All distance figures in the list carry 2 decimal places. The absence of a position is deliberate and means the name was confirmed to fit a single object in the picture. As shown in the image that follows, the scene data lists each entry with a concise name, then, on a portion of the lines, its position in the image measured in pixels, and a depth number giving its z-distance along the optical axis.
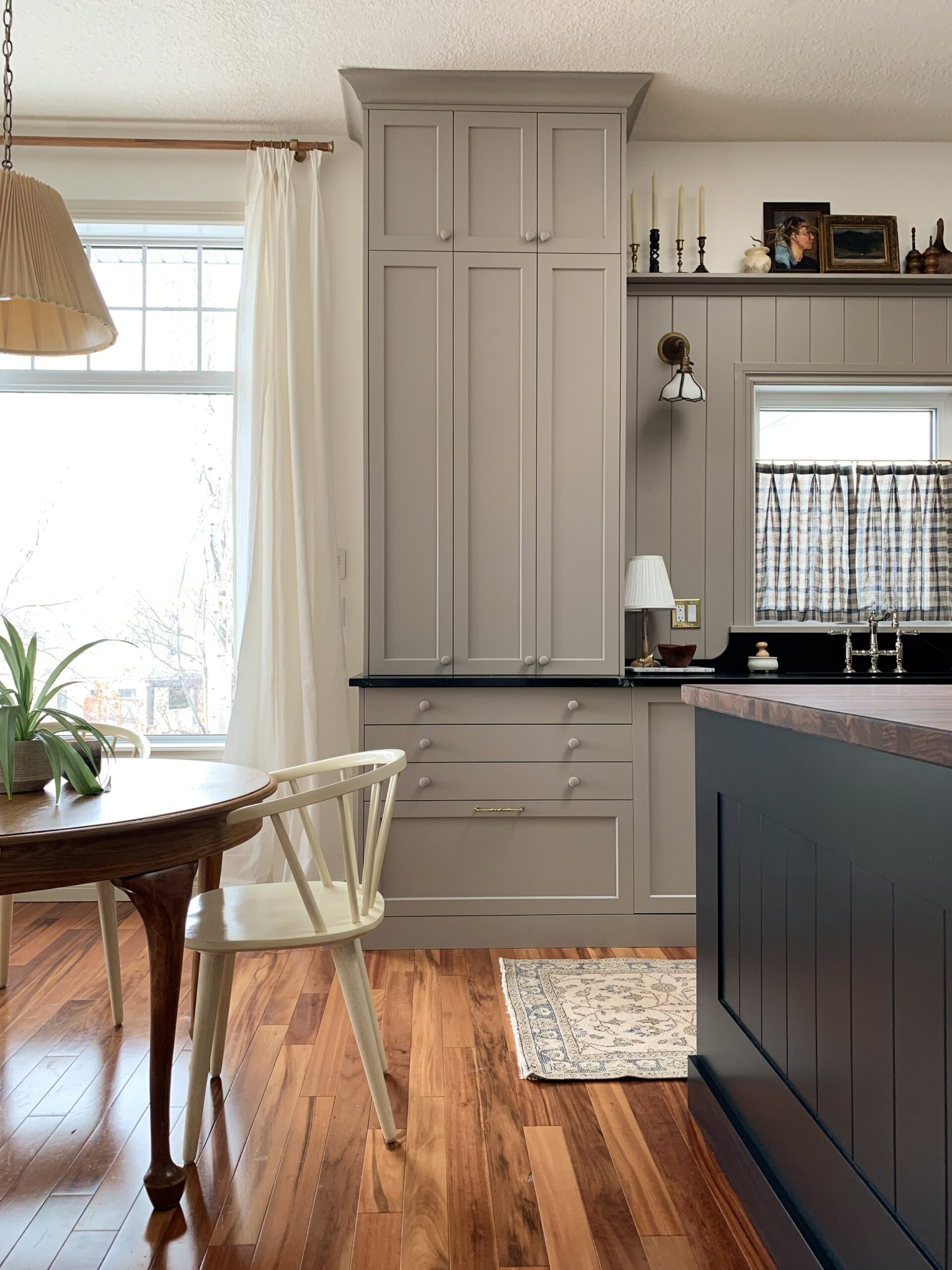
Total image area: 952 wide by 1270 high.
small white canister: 3.51
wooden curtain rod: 3.55
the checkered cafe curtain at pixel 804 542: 3.70
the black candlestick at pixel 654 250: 3.54
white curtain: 3.47
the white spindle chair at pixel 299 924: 1.75
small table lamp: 3.34
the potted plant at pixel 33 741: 1.80
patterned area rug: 2.23
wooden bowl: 3.41
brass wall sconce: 3.33
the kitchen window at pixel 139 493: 3.79
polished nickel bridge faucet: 3.48
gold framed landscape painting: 3.61
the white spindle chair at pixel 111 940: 2.45
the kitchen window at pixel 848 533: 3.70
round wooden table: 1.51
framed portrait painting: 3.64
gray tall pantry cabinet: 3.14
